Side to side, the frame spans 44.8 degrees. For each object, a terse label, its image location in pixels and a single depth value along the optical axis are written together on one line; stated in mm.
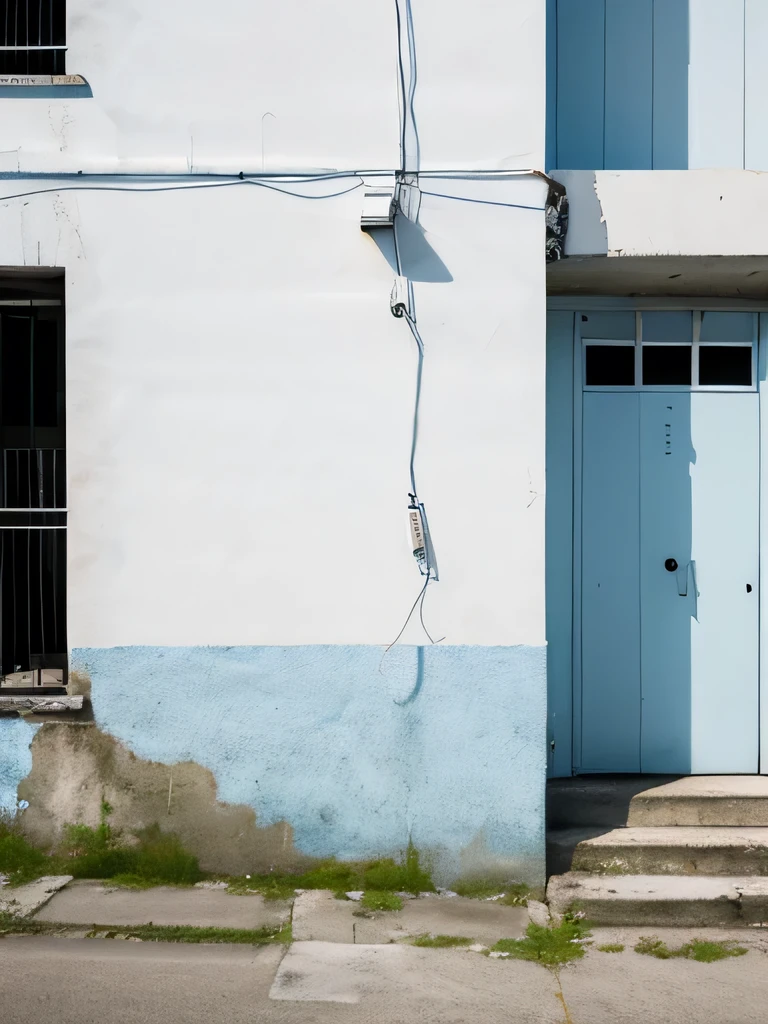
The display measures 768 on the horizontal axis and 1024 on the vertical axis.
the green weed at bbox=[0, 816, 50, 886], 4652
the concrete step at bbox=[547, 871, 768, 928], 4332
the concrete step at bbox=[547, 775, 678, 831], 4969
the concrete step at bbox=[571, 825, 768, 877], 4629
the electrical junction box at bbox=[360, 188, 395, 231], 4441
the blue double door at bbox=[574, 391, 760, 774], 5383
